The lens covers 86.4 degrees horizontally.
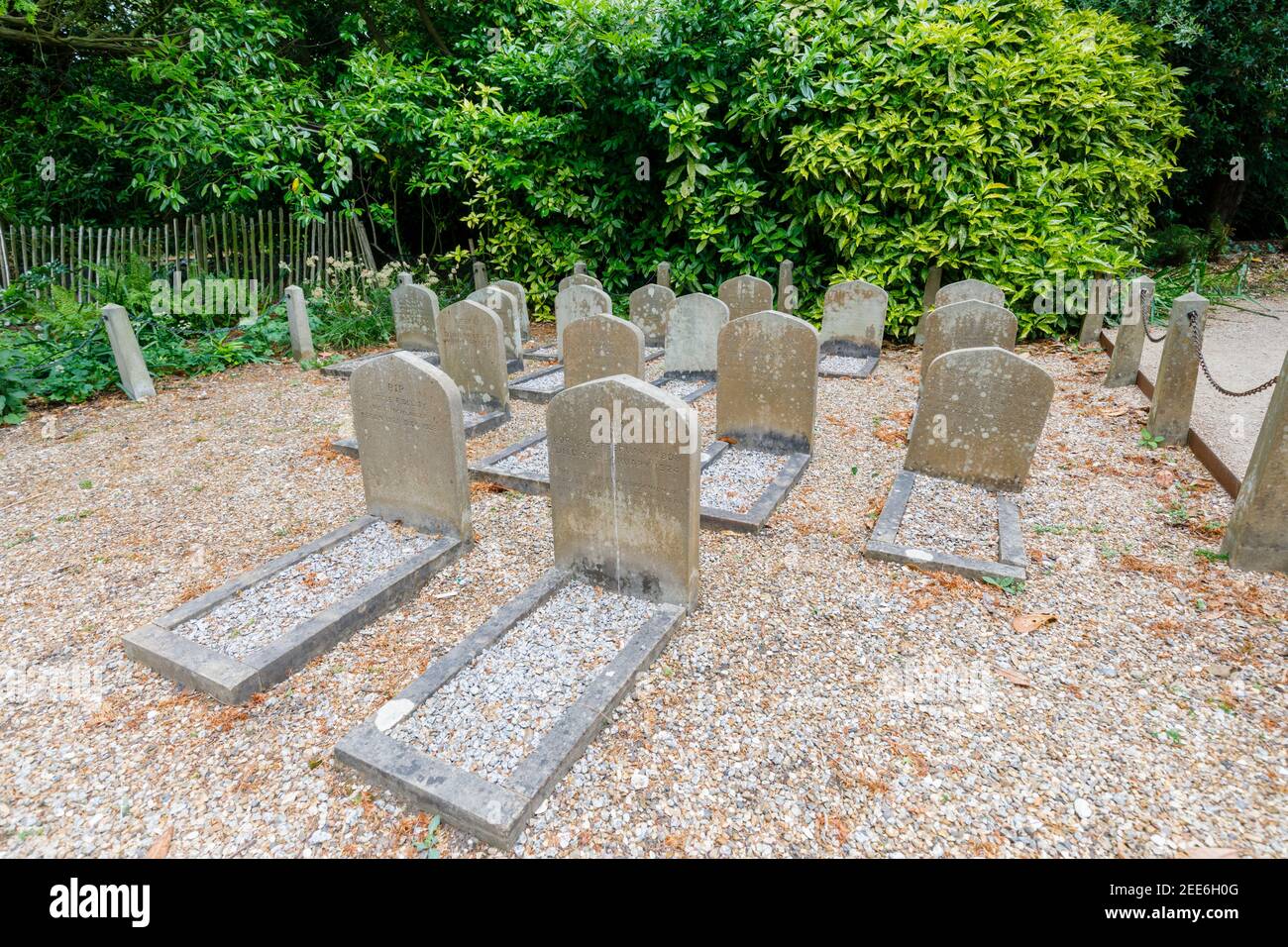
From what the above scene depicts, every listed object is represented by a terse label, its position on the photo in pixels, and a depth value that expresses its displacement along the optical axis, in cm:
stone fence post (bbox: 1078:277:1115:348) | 841
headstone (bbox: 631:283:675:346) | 895
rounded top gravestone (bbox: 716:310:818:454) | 523
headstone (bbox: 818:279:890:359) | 851
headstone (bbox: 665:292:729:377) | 746
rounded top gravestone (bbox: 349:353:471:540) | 386
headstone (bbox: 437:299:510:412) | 626
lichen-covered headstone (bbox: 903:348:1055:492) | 455
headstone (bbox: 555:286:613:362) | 852
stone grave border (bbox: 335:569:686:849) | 228
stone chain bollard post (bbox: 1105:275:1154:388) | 640
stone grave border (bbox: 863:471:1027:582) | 373
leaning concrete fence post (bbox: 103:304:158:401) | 685
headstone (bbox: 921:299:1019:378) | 616
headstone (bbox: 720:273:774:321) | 865
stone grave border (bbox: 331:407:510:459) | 571
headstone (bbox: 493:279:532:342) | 915
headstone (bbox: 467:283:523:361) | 851
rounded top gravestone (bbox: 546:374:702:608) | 320
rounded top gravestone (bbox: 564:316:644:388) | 608
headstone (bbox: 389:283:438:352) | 811
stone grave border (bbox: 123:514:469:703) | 294
